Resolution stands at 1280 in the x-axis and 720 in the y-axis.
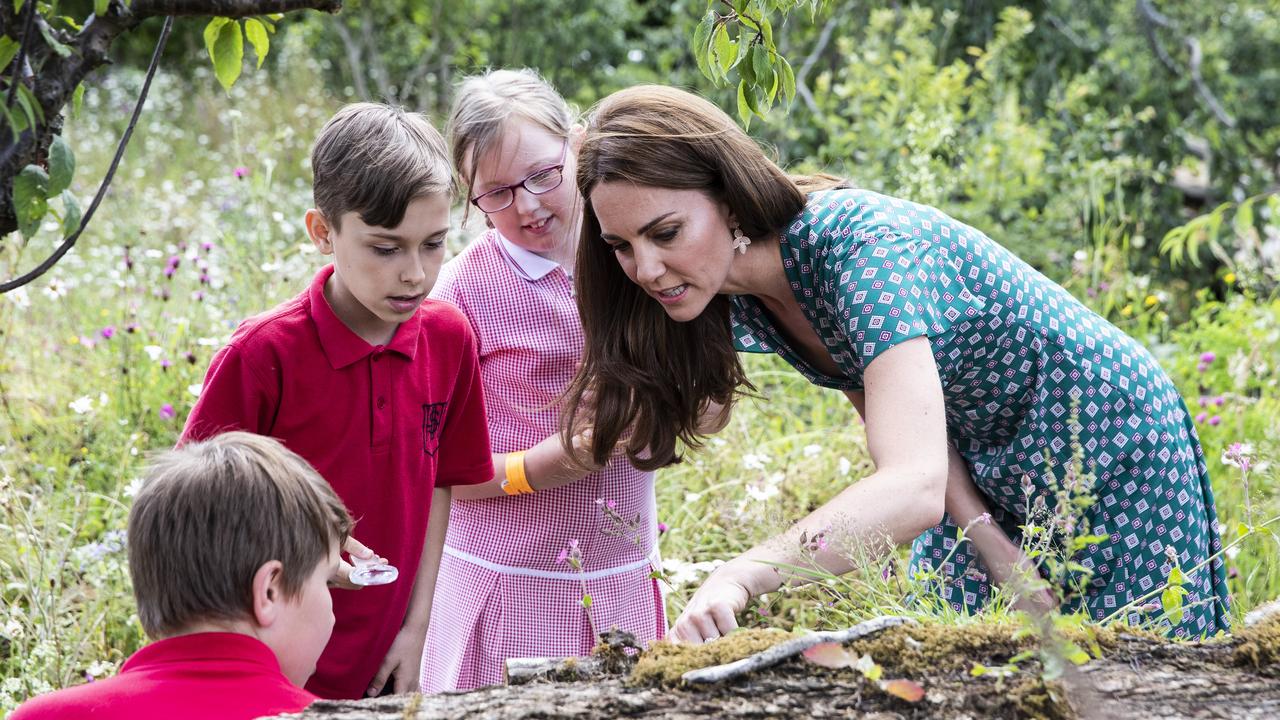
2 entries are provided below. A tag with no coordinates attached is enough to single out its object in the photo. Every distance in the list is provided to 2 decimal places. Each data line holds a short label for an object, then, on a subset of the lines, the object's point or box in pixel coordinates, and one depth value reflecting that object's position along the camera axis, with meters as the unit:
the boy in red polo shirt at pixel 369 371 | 1.94
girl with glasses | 2.37
